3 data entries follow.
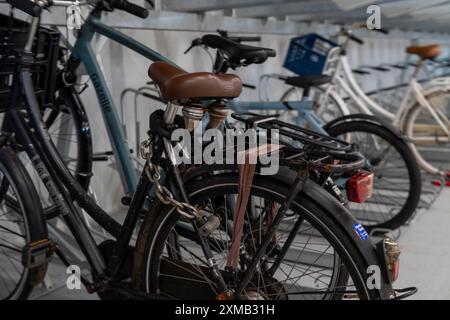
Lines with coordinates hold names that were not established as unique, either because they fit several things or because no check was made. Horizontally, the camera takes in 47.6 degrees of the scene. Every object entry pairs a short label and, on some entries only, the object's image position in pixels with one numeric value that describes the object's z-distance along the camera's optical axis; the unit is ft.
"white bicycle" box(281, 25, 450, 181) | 11.09
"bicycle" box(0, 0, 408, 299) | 4.38
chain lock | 4.61
